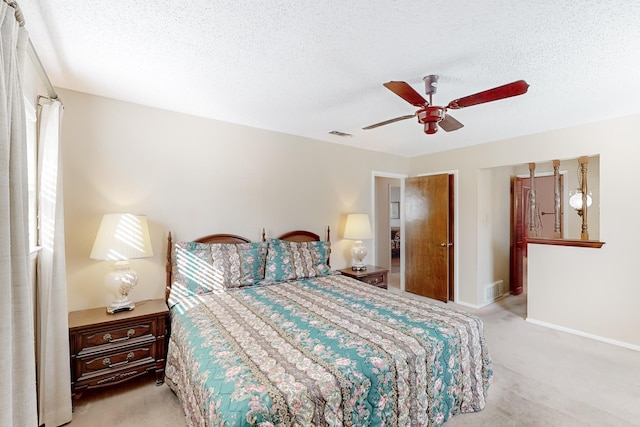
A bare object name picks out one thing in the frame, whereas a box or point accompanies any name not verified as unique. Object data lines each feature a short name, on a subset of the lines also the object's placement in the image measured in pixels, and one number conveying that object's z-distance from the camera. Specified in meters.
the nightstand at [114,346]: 2.08
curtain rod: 1.16
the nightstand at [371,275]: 3.67
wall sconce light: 3.54
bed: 1.30
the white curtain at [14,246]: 0.91
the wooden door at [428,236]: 4.43
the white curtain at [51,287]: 1.86
